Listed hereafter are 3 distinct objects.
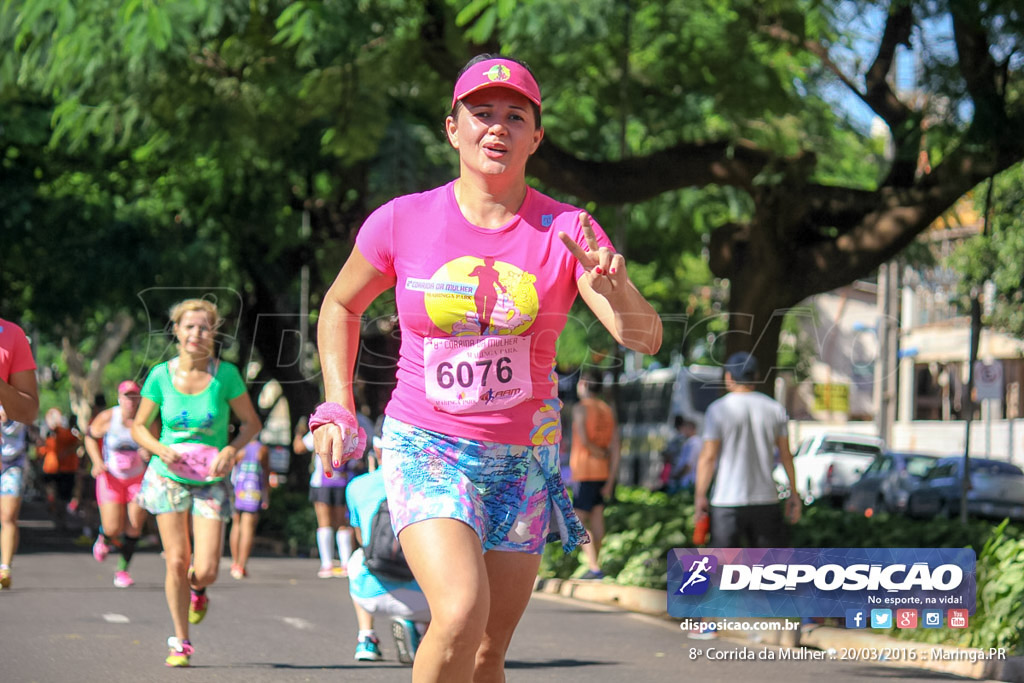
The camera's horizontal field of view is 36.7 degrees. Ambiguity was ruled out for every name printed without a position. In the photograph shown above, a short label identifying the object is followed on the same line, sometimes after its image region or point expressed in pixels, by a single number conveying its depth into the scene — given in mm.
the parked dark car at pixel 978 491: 26219
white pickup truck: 31734
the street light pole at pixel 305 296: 22312
